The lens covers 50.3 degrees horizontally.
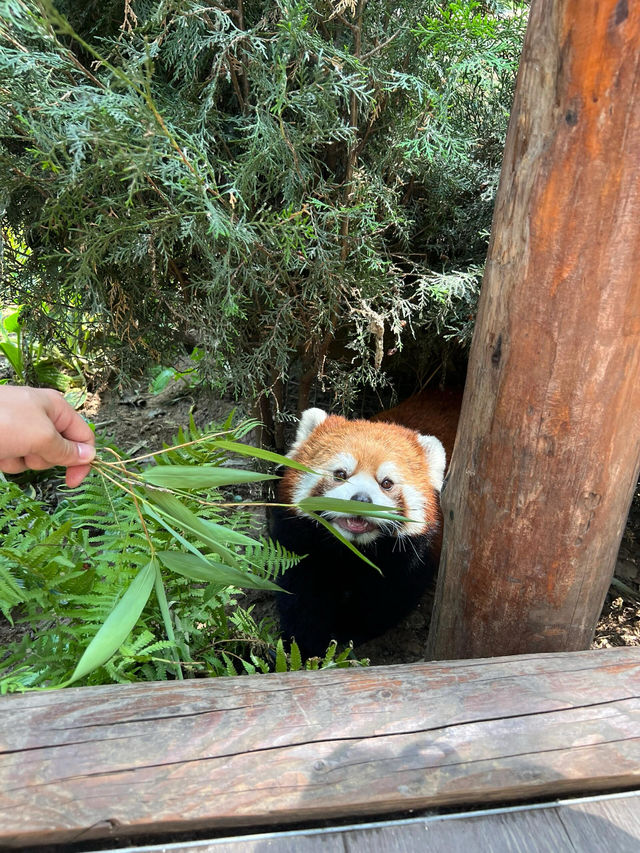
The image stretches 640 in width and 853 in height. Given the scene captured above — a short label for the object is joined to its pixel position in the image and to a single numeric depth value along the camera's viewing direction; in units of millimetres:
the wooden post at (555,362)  346
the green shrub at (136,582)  411
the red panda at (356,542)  612
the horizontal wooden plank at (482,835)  330
